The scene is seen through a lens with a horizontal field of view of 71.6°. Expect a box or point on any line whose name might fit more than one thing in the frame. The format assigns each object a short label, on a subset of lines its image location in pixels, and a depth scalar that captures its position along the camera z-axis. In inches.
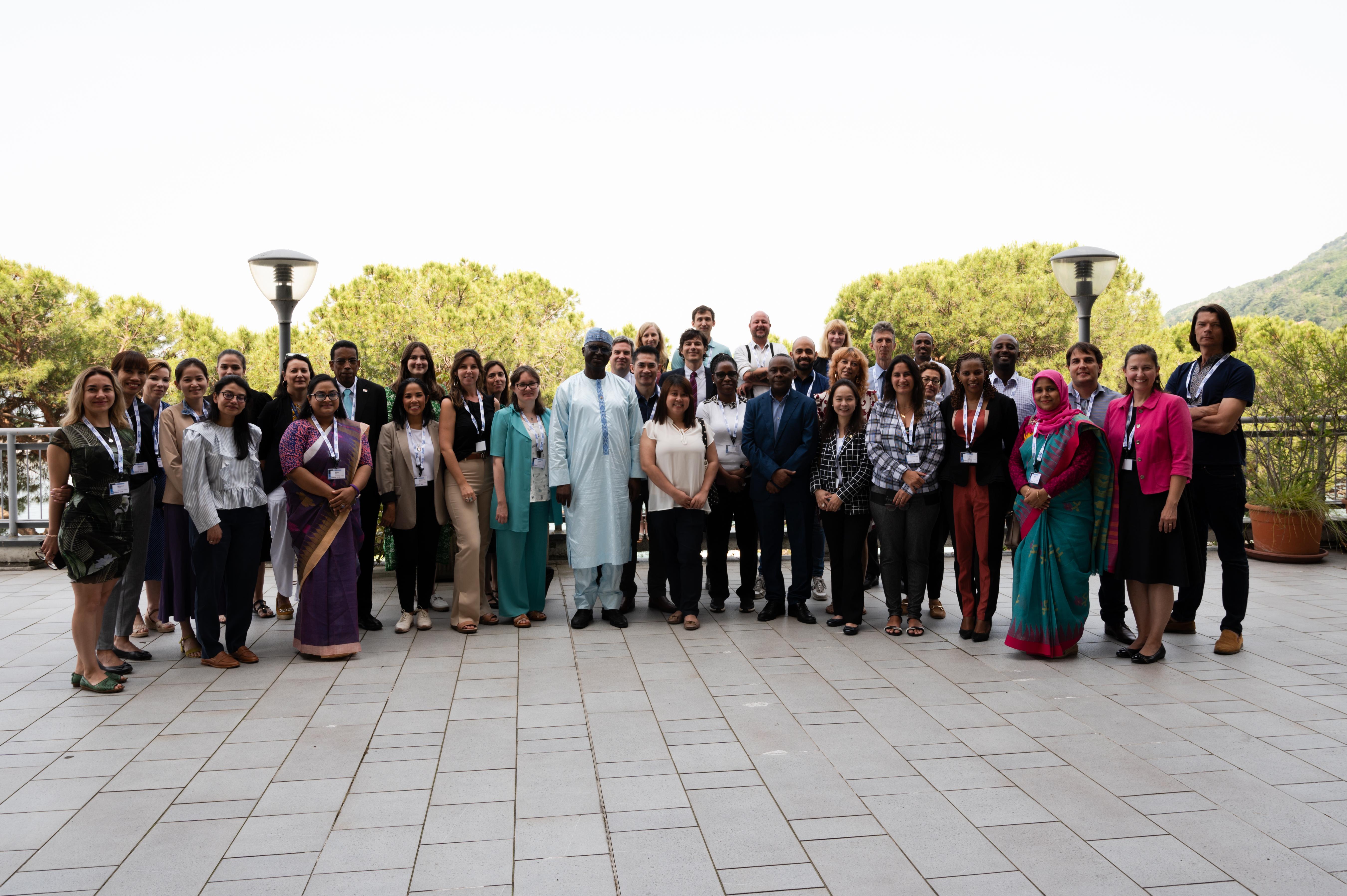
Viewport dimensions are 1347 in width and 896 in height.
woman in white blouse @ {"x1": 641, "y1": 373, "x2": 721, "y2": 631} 260.8
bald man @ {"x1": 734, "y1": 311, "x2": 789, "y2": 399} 309.1
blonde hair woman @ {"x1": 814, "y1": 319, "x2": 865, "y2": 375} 302.2
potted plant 344.8
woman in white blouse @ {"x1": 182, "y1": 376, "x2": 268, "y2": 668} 215.2
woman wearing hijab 217.9
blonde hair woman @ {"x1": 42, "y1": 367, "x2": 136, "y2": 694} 196.2
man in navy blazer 258.4
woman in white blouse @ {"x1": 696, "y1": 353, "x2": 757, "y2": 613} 269.6
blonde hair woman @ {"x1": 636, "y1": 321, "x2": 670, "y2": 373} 298.2
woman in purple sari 225.5
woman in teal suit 258.5
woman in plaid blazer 251.4
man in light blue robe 261.7
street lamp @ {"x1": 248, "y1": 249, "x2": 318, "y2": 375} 329.7
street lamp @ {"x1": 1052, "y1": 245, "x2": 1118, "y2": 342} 351.9
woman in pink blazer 212.5
